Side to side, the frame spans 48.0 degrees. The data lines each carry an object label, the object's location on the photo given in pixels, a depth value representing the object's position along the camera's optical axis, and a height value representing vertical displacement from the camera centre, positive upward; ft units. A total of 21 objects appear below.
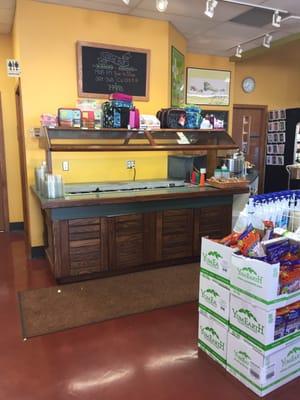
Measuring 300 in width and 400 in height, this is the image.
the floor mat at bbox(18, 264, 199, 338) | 9.11 -4.98
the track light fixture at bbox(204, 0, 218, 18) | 11.02 +4.10
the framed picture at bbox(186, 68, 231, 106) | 19.40 +2.67
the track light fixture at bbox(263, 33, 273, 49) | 15.03 +4.12
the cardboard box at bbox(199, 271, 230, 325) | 6.95 -3.47
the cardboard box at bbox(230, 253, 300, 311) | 5.93 -2.70
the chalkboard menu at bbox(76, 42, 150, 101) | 13.23 +2.47
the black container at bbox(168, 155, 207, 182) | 14.35 -1.37
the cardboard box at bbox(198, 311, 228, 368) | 7.13 -4.42
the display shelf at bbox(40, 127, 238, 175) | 11.24 -0.28
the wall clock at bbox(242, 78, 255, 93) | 22.39 +3.18
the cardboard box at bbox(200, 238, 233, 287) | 6.79 -2.60
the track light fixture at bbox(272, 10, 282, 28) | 12.73 +4.27
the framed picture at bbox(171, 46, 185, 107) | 15.43 +2.59
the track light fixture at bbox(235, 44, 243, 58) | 16.11 +3.80
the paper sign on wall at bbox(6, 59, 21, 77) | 12.65 +2.36
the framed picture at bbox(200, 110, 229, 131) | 13.46 +0.39
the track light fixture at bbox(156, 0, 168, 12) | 10.58 +3.98
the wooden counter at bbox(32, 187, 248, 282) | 10.85 -3.30
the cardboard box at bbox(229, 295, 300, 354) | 6.08 -3.56
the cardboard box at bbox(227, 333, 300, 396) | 6.31 -4.44
